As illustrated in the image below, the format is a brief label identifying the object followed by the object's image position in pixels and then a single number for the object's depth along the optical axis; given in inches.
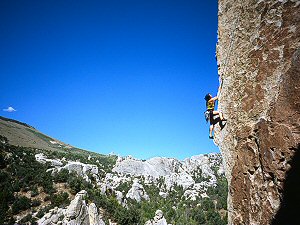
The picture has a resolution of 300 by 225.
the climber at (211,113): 389.1
